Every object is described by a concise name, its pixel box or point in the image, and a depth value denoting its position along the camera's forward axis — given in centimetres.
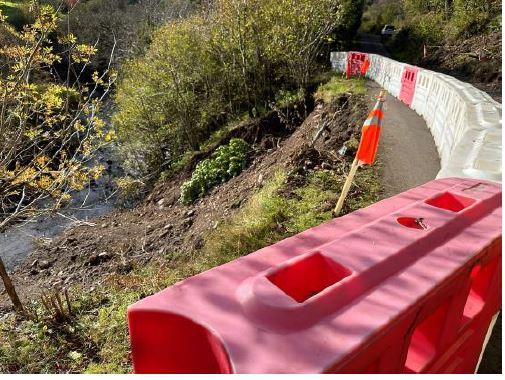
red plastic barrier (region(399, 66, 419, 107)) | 1330
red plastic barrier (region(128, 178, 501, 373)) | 188
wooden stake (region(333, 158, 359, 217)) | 561
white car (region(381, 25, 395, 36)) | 4006
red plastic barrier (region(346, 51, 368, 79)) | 2101
